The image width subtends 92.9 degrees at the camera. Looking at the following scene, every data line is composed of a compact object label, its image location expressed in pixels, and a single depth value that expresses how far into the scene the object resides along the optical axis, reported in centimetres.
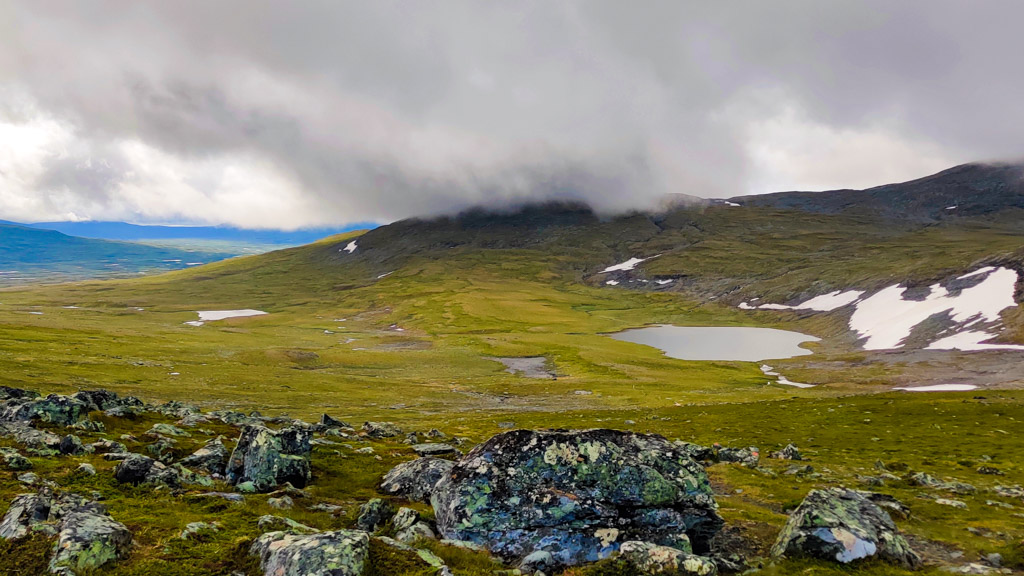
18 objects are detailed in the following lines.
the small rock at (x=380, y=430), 4138
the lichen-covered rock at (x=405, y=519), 1728
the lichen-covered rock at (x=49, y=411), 2603
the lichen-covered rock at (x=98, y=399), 3198
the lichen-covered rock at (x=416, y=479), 2236
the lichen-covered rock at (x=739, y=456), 3353
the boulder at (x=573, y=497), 1656
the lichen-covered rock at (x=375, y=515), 1777
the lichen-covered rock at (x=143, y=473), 1848
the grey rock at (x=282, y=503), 1861
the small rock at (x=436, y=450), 3250
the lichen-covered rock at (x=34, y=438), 2125
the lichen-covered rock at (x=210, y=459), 2280
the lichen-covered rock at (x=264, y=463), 2161
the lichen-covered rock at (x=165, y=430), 2833
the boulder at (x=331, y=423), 4327
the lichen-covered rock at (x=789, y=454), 3733
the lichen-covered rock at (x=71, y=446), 2195
